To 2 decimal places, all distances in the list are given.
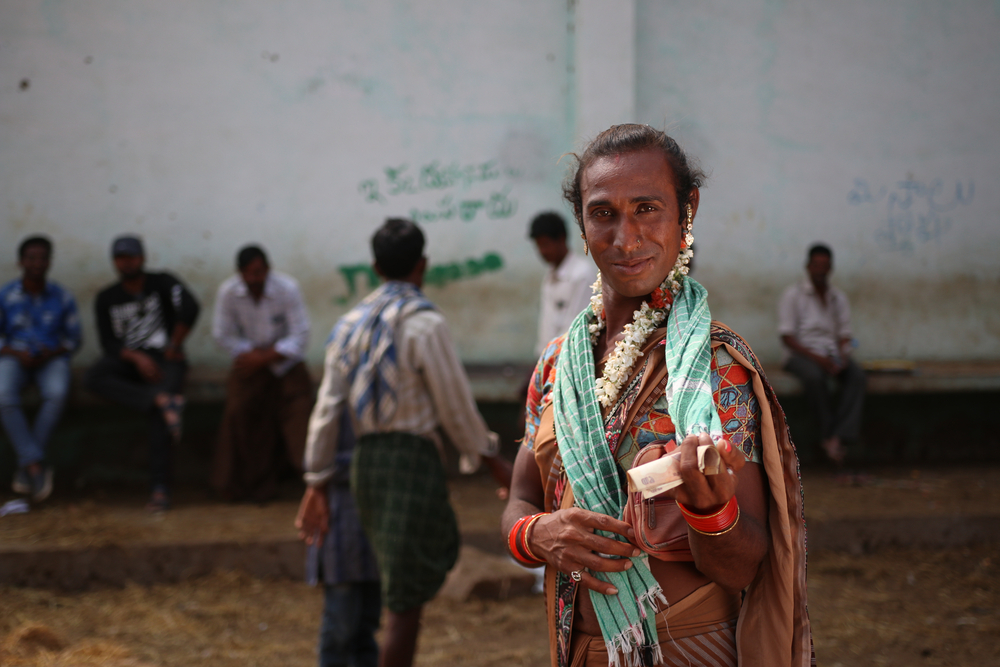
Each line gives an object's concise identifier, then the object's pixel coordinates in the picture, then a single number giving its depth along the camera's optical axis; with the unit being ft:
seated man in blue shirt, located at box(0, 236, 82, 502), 17.83
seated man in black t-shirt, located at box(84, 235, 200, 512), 18.56
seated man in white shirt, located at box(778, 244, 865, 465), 20.65
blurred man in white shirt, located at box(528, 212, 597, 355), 17.42
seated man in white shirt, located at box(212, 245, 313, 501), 18.94
